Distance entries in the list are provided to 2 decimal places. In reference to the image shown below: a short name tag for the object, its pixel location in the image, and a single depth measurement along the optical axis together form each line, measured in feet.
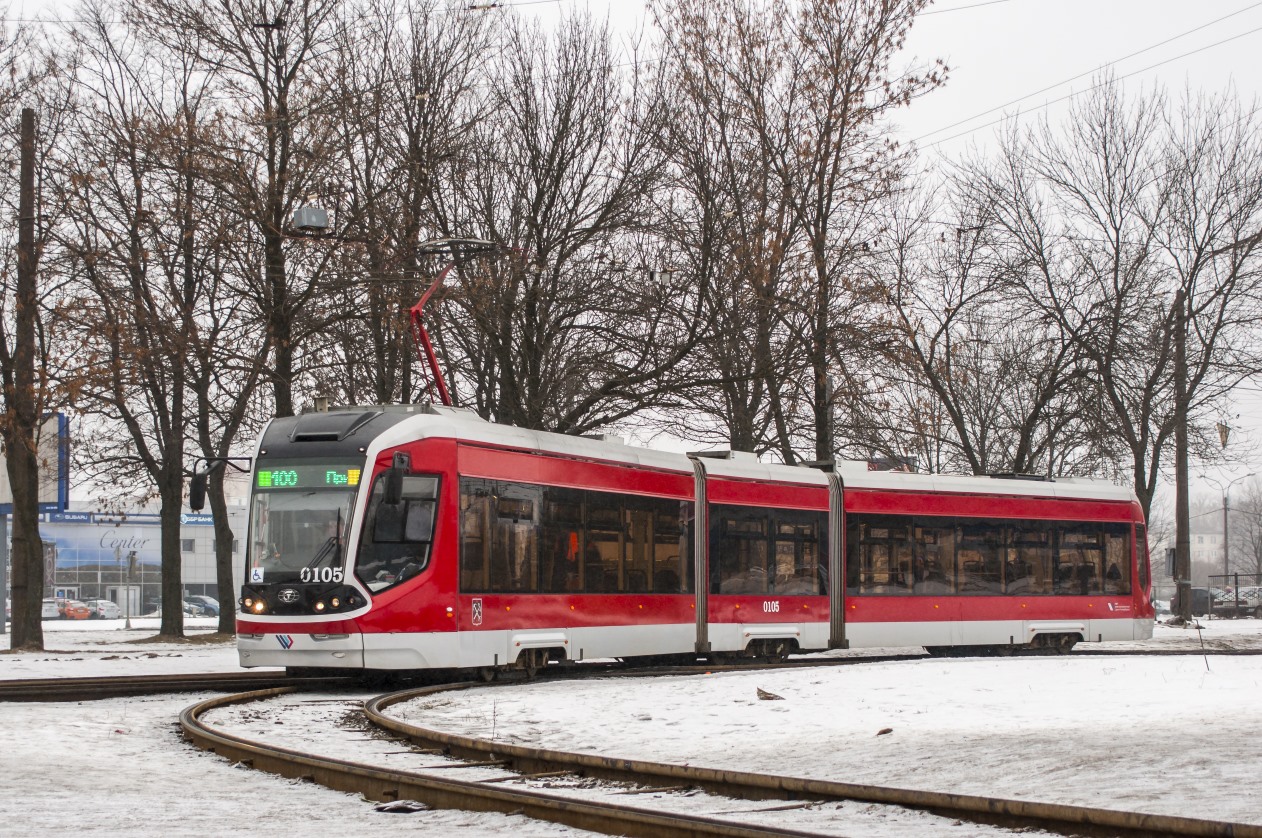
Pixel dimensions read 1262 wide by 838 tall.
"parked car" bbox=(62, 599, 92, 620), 216.13
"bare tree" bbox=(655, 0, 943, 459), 94.58
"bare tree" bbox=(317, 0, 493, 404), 85.40
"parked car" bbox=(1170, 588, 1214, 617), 165.68
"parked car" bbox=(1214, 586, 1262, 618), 158.20
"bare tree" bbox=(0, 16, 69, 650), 77.92
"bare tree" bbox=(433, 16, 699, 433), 90.74
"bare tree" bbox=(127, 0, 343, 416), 84.02
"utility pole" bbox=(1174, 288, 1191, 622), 109.19
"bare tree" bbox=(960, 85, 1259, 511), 114.83
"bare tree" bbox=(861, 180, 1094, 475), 110.63
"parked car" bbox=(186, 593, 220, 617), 223.10
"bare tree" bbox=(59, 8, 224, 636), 80.33
